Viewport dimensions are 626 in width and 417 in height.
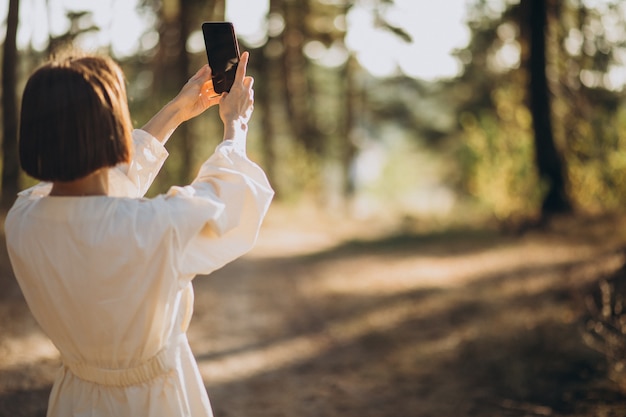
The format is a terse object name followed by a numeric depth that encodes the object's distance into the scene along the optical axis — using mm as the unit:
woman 1890
